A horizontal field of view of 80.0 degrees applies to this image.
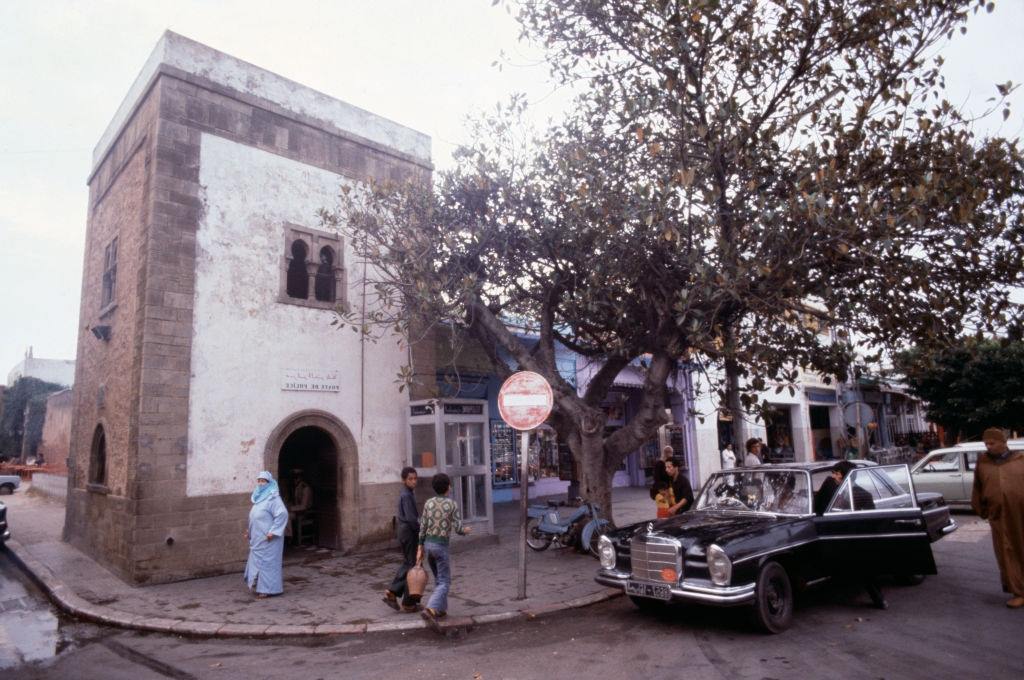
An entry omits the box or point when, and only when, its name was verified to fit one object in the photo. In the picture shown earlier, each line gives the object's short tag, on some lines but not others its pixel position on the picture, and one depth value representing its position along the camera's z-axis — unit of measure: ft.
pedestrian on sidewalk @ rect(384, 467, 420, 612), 23.80
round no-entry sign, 24.41
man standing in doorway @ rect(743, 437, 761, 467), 42.60
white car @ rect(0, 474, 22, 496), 84.02
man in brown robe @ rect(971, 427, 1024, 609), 21.30
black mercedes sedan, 18.63
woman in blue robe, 27.02
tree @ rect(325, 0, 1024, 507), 24.84
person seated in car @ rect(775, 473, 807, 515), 21.57
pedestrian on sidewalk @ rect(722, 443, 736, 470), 50.01
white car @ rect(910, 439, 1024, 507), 43.70
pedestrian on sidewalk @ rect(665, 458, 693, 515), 28.61
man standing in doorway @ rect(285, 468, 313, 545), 38.75
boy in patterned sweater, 21.97
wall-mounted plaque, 35.58
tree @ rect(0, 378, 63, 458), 118.52
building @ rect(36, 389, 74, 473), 92.38
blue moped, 31.65
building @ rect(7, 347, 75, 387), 128.67
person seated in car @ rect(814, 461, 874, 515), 21.86
